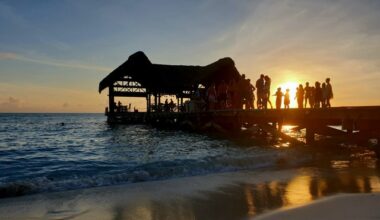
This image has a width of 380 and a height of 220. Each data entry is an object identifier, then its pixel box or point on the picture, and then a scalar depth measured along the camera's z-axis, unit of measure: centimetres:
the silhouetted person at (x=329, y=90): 1512
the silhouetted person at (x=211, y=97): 2094
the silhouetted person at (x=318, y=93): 1578
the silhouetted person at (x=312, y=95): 1661
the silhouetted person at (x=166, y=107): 3450
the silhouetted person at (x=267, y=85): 1684
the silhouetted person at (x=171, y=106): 3444
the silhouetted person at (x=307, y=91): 1677
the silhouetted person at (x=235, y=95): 1858
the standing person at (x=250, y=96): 1834
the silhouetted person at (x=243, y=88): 1803
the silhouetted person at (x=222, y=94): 2028
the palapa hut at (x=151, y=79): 3266
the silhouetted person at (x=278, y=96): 1709
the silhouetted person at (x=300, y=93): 1689
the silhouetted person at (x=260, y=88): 1681
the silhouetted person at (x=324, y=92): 1520
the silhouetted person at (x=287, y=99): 1712
